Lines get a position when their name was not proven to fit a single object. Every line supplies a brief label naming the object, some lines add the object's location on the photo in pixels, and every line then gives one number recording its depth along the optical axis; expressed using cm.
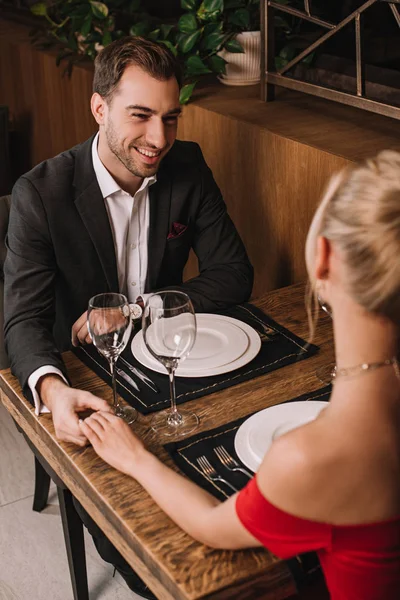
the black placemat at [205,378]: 151
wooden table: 110
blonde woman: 99
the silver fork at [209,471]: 126
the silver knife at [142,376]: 154
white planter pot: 287
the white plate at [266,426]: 131
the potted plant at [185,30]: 280
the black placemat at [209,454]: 125
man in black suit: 194
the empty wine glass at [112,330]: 142
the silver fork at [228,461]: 128
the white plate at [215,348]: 157
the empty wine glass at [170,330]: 136
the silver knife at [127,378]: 155
